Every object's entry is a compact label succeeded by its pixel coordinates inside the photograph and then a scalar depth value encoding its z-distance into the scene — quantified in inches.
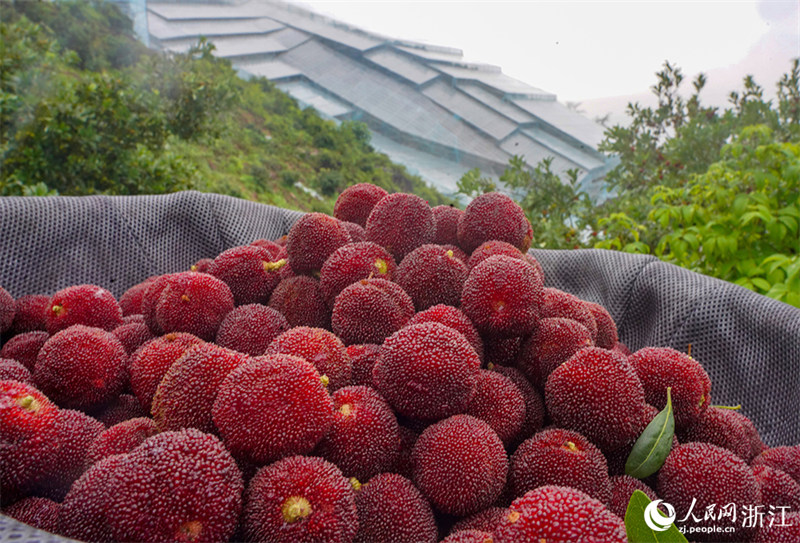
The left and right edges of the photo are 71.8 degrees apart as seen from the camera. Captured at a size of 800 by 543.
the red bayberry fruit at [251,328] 7.5
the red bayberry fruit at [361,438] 5.8
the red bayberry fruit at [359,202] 11.0
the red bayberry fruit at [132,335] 8.1
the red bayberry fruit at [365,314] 7.5
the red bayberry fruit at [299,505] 4.8
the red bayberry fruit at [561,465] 5.8
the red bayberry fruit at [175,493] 4.6
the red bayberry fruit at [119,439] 5.8
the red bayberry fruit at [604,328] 8.7
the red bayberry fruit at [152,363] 6.8
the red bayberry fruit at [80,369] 7.0
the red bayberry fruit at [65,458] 5.9
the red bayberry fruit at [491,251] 8.8
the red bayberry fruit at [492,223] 9.5
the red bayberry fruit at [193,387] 5.7
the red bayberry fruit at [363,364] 6.9
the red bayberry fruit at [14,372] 7.0
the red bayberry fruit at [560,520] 4.4
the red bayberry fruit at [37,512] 5.4
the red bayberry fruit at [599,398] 6.4
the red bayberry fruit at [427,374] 6.2
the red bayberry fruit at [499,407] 6.6
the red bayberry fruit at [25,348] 8.1
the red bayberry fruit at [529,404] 7.0
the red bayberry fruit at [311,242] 8.9
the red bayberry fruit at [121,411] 7.1
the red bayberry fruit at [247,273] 8.8
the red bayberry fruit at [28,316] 9.2
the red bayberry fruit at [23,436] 5.7
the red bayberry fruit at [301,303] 8.3
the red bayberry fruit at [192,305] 7.8
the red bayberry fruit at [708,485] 6.2
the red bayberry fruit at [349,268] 8.3
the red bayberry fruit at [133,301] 10.0
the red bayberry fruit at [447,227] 10.3
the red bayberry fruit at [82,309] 8.4
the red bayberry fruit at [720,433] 7.3
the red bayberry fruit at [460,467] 5.7
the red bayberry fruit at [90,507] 4.8
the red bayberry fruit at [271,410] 5.3
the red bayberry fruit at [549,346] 7.3
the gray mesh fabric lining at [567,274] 9.9
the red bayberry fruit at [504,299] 7.4
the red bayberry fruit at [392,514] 5.4
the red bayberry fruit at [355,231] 10.0
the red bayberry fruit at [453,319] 7.4
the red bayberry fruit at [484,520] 5.6
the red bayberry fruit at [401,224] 9.2
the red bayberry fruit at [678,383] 7.2
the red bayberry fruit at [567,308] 8.1
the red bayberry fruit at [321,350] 6.5
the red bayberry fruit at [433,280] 8.3
